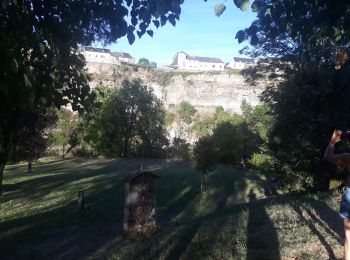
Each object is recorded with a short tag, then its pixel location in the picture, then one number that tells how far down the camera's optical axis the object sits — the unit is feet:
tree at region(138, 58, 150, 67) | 471.78
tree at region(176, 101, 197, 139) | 260.42
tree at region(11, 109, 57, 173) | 47.26
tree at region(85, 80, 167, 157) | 136.67
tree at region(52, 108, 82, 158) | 149.59
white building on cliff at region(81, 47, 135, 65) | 326.12
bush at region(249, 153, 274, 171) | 54.75
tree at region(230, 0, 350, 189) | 48.85
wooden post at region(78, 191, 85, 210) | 49.98
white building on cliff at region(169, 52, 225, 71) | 421.18
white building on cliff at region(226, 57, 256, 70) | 427.53
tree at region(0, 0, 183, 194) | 10.73
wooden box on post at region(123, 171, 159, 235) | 36.11
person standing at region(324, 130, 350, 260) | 14.93
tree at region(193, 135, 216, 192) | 70.18
